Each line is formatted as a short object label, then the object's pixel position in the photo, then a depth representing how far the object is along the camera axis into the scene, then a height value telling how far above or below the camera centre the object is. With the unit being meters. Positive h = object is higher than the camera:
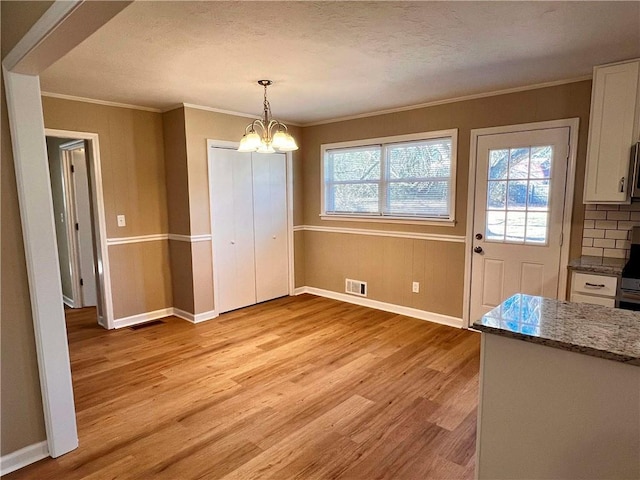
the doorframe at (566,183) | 3.20 +0.10
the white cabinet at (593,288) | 2.68 -0.68
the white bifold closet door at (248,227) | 4.39 -0.37
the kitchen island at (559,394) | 1.17 -0.65
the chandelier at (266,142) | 2.91 +0.42
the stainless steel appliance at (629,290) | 2.55 -0.64
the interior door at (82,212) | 4.61 -0.17
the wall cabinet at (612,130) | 2.68 +0.46
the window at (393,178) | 4.00 +0.21
